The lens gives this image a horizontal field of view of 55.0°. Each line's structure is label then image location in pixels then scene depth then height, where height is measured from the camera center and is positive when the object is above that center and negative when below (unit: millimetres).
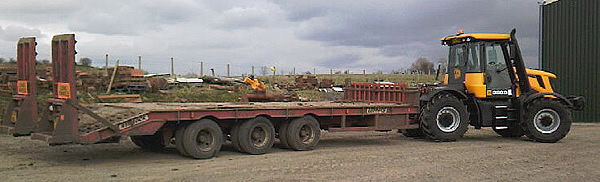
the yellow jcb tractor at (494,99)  13820 -313
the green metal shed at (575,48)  22531 +1561
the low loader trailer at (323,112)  9516 -515
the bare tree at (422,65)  68994 +2664
